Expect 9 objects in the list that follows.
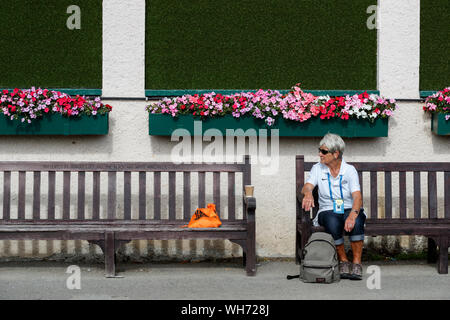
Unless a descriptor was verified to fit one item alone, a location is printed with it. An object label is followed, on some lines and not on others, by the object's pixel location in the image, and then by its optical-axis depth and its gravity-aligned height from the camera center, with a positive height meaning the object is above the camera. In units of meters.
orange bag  12.43 -0.38
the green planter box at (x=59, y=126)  13.74 +0.57
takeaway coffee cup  12.71 -0.11
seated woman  12.12 -0.19
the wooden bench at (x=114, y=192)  12.90 -0.13
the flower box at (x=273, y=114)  13.90 +0.70
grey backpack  11.56 -0.74
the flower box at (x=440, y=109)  14.05 +0.78
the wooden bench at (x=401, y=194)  13.05 -0.15
